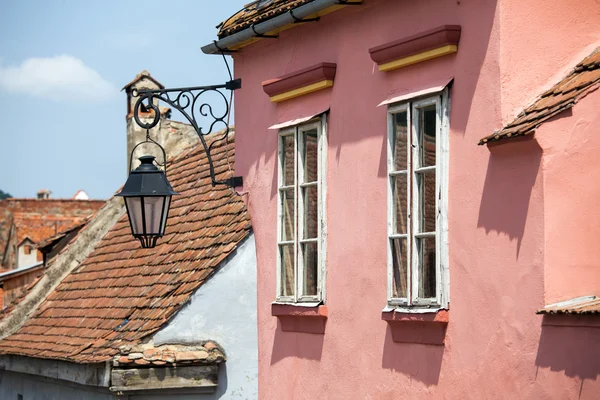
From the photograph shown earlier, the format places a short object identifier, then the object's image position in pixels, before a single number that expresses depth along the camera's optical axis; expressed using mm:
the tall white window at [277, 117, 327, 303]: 10680
